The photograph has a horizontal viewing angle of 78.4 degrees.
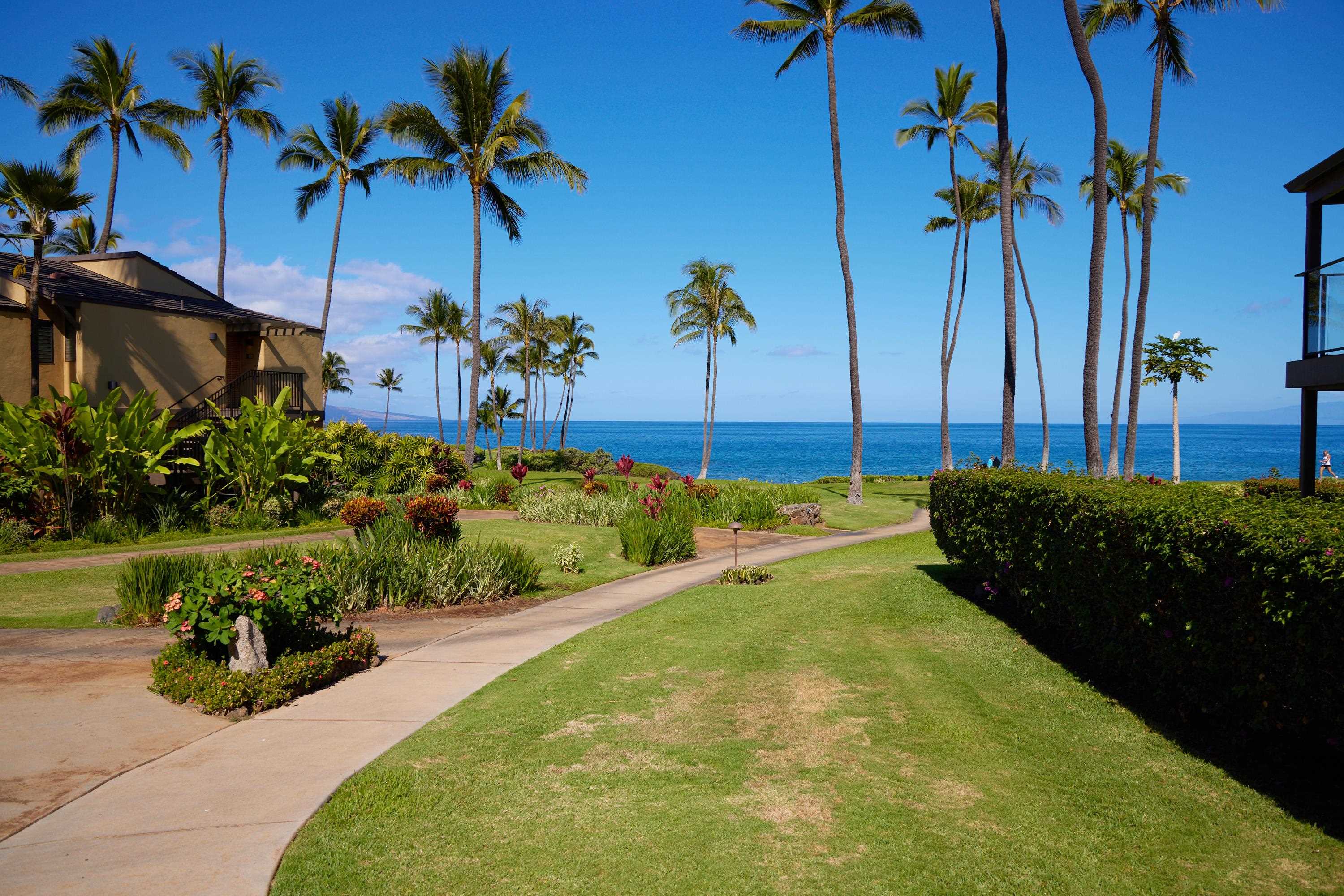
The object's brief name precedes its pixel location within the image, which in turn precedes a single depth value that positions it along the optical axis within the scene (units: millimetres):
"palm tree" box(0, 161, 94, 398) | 18625
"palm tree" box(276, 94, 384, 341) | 39406
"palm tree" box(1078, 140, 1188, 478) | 39875
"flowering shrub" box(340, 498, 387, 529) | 13758
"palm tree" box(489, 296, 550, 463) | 62969
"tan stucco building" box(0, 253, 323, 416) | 21688
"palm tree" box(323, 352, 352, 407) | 82438
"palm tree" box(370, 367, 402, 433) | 98875
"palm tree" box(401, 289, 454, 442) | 66812
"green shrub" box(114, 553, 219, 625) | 10109
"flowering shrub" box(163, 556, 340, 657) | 7379
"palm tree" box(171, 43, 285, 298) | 35250
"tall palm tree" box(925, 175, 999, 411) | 43812
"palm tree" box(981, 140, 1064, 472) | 42344
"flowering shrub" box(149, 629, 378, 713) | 6984
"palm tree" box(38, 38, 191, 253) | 31828
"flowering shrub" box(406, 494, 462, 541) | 13734
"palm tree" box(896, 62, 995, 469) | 38438
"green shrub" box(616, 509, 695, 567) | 16391
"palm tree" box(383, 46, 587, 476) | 30562
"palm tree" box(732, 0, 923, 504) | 27766
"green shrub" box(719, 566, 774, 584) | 13719
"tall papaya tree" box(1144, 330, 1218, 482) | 41906
